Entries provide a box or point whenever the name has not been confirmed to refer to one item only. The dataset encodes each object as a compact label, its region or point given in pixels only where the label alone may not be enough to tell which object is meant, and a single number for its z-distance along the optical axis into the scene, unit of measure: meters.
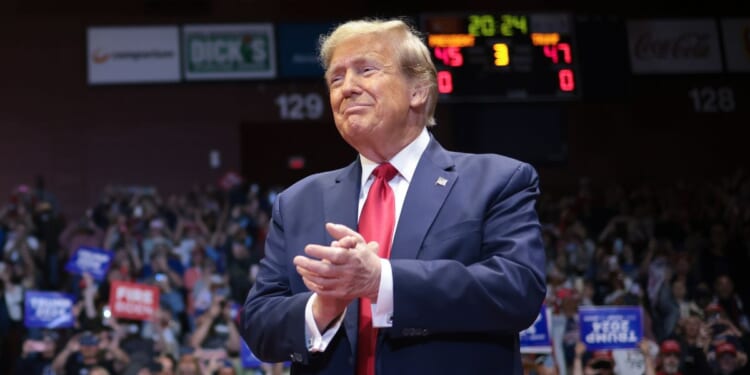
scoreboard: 10.62
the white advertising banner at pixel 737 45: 16.00
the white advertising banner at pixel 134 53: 16.16
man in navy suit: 1.99
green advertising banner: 16.28
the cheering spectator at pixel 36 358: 9.91
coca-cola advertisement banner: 16.12
